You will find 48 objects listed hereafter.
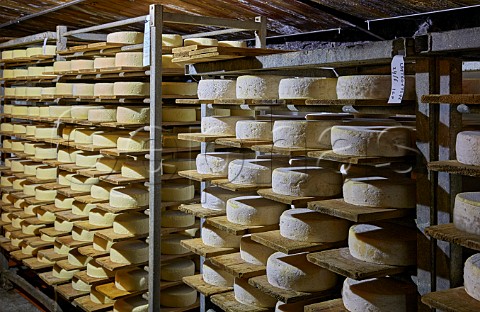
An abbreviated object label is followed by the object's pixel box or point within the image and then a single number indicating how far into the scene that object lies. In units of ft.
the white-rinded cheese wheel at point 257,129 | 10.78
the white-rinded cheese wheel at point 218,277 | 11.73
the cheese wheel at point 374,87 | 8.48
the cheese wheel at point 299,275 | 9.72
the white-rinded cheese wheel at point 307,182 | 9.86
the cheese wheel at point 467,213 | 6.84
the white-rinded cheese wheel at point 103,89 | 14.52
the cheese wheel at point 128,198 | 14.28
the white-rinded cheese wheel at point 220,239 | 11.75
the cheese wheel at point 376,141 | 8.61
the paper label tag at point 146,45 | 12.55
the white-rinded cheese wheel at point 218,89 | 11.37
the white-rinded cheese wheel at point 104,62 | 14.49
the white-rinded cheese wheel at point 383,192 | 8.60
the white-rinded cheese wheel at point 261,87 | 10.59
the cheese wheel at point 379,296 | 8.56
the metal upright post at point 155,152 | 12.47
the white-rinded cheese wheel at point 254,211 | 10.89
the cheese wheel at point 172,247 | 14.34
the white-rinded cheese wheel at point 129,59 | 13.67
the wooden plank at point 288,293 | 9.57
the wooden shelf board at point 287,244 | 9.41
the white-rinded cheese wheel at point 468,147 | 6.93
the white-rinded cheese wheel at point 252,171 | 10.94
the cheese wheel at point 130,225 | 14.46
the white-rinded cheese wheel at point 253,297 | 10.85
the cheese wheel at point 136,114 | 14.08
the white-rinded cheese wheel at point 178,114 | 14.15
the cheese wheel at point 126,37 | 14.15
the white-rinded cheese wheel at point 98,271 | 15.11
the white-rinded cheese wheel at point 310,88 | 9.67
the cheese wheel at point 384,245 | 8.57
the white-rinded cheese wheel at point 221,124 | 11.71
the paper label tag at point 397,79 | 7.86
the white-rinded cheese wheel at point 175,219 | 14.34
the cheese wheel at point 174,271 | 14.26
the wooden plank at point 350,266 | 8.34
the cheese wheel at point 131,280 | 14.49
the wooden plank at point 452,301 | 6.76
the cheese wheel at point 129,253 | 14.35
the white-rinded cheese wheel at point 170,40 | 13.74
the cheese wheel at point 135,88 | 13.87
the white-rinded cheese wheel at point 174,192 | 14.26
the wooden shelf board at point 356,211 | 8.32
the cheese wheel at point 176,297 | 14.33
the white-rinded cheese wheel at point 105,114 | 14.80
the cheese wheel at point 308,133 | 9.78
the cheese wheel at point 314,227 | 9.67
